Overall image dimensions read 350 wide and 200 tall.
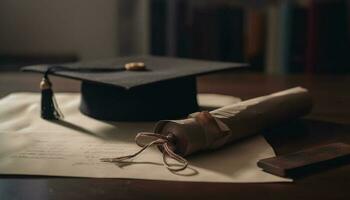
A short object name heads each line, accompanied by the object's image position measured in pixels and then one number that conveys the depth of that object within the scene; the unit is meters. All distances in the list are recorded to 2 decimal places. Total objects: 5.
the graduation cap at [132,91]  1.02
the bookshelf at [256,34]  1.92
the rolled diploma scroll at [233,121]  0.86
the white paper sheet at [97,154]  0.81
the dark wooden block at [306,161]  0.81
